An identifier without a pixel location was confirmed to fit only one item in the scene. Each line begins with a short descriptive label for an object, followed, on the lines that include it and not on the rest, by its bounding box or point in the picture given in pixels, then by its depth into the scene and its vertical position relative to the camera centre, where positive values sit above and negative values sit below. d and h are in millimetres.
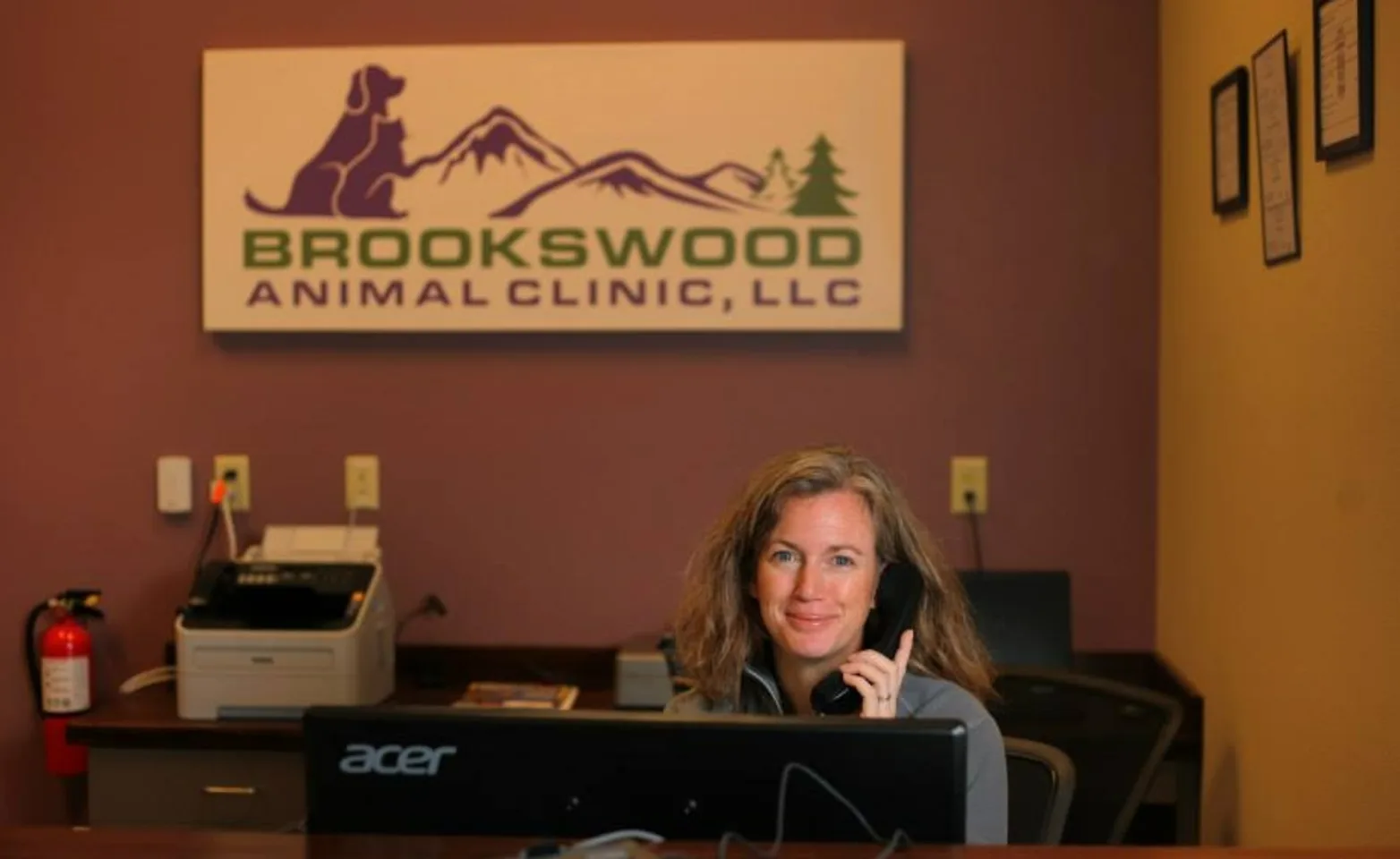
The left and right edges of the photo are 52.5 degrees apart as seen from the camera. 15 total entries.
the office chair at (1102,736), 2145 -462
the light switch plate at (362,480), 3176 -83
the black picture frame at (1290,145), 2109 +441
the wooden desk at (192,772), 2762 -648
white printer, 2799 -385
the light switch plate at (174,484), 3188 -92
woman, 1679 -209
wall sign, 3031 +552
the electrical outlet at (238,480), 3191 -83
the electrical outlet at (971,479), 3088 -83
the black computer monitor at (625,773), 1043 -247
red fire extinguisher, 3029 -516
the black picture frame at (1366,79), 1755 +450
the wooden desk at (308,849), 1047 -317
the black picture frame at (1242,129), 2367 +520
